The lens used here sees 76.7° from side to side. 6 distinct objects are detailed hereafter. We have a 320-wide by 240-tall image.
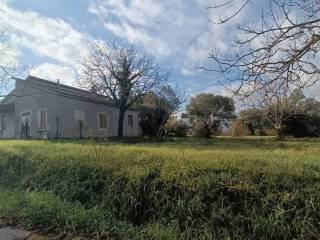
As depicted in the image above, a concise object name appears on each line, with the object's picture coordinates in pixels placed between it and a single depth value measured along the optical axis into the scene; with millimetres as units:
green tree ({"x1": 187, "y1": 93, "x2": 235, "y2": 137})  25644
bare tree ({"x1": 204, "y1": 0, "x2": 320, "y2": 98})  2908
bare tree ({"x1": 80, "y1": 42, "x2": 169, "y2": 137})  14912
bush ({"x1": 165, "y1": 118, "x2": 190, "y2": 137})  17489
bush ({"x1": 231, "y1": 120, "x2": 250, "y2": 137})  24854
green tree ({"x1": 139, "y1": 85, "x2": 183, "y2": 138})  16177
